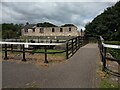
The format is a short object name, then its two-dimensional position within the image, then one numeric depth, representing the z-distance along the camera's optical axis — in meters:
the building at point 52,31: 26.71
